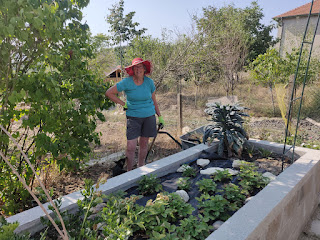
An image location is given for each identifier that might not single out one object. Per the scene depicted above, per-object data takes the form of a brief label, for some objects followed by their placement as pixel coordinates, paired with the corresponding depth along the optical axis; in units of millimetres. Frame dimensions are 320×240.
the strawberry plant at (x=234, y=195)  2401
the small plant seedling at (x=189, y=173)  3074
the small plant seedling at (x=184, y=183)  2680
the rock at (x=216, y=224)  2076
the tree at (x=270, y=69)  8969
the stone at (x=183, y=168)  3204
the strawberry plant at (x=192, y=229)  1857
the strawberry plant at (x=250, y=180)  2665
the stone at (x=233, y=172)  2980
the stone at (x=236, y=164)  3237
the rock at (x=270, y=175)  2878
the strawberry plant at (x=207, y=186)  2572
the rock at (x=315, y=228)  2615
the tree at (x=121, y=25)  6035
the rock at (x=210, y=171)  3049
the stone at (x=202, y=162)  3380
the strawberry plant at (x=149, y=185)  2613
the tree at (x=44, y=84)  1996
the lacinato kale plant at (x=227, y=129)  3719
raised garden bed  1819
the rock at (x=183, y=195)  2467
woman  3410
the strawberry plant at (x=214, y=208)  2162
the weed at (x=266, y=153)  3855
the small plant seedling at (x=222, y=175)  2820
